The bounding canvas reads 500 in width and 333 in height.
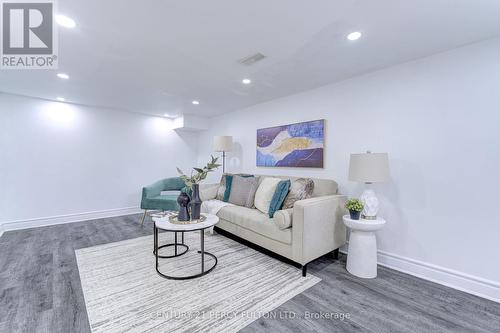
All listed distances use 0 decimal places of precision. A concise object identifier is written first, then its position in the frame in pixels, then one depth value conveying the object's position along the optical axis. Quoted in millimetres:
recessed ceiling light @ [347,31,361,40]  1810
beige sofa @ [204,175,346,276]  2143
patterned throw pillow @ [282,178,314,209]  2584
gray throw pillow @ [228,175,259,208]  3201
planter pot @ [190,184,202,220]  2334
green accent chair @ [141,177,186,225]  3816
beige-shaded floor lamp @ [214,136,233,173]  4156
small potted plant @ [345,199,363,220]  2209
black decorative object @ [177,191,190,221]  2279
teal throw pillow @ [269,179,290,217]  2623
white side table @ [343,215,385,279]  2133
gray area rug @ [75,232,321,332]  1525
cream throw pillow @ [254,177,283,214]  2881
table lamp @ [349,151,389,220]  2109
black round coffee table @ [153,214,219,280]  2076
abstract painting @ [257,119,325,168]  3064
